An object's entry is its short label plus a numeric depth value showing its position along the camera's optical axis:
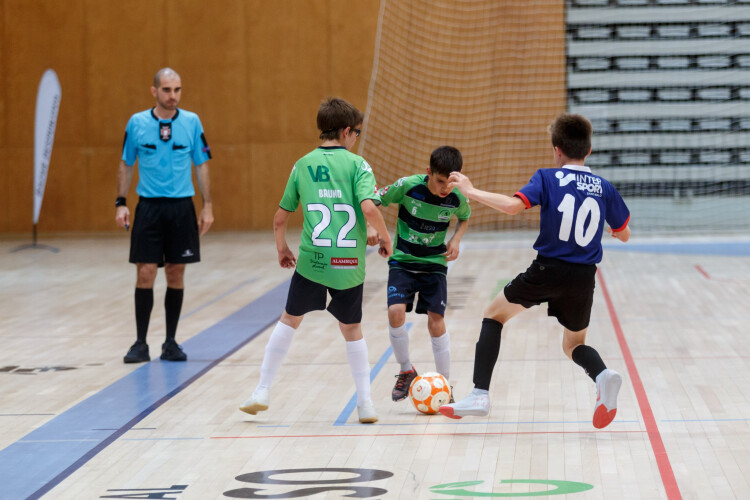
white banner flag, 26.27
